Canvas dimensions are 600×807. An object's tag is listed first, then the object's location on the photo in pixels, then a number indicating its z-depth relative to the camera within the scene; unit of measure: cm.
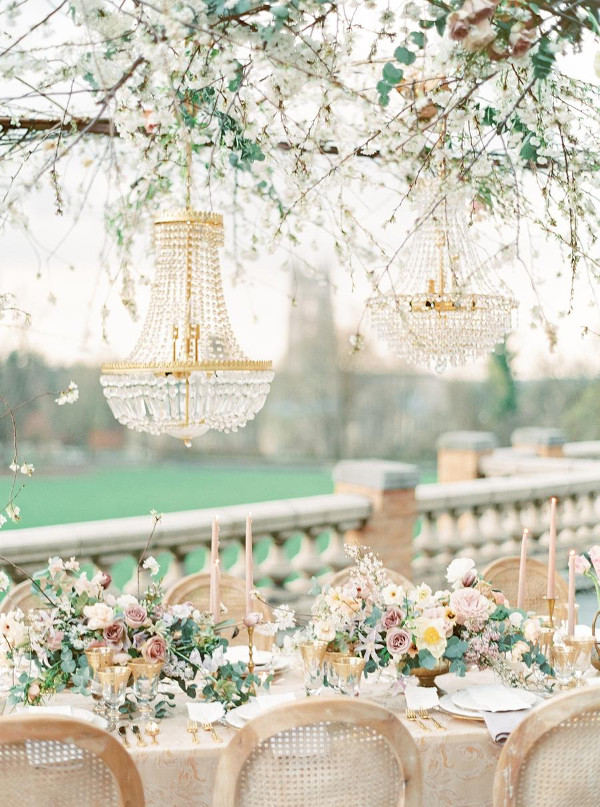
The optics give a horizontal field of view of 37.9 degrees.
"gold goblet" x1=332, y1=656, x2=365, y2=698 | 251
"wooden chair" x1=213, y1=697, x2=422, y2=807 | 188
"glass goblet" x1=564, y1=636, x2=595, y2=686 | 267
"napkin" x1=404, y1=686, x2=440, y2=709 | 252
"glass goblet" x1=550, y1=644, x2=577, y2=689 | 268
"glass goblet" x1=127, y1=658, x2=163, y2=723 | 244
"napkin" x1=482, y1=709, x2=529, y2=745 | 231
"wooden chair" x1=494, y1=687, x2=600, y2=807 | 203
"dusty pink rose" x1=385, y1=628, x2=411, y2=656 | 256
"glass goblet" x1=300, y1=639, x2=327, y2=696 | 258
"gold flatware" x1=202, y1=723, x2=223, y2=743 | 232
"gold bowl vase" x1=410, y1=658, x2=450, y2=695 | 271
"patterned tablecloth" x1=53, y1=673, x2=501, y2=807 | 221
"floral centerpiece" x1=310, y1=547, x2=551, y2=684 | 260
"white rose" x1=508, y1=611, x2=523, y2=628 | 272
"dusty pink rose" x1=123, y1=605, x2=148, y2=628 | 253
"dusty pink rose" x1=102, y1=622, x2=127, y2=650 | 249
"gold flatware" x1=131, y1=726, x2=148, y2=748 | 227
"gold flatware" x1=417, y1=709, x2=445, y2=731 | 247
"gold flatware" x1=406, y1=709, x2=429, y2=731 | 245
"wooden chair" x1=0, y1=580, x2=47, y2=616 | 331
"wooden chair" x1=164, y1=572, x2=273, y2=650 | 356
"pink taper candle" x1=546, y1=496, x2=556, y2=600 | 276
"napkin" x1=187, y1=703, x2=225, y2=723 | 242
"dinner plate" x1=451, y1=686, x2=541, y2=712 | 249
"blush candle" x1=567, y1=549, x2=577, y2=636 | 274
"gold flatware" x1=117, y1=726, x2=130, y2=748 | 229
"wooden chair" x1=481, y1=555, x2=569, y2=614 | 388
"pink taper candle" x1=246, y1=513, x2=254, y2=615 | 263
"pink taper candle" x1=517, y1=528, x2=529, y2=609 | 296
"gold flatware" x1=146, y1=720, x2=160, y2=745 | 232
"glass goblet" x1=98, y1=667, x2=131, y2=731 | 238
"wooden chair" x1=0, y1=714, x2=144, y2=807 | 178
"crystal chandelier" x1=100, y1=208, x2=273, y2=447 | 257
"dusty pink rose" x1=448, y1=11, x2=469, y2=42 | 205
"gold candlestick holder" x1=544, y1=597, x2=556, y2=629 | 283
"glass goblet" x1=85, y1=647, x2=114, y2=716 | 245
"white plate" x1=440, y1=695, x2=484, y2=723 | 245
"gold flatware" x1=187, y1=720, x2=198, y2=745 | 232
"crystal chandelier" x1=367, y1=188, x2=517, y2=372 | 327
